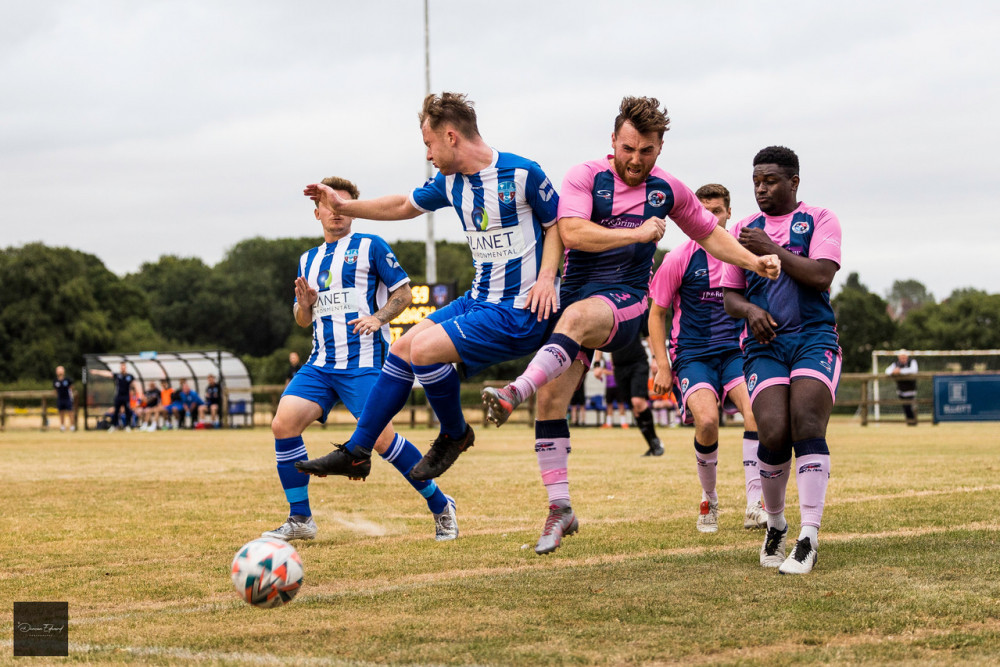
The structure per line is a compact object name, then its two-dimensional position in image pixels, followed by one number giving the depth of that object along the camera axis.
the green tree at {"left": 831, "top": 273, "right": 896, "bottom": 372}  78.44
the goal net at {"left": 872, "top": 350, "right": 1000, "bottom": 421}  33.76
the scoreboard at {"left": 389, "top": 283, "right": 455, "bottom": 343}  26.86
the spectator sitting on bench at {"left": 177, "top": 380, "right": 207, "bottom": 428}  35.31
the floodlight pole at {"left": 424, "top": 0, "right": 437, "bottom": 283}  36.44
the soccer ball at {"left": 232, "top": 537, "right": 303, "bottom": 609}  4.88
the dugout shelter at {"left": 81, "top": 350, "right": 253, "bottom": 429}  35.53
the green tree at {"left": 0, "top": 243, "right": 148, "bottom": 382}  74.62
